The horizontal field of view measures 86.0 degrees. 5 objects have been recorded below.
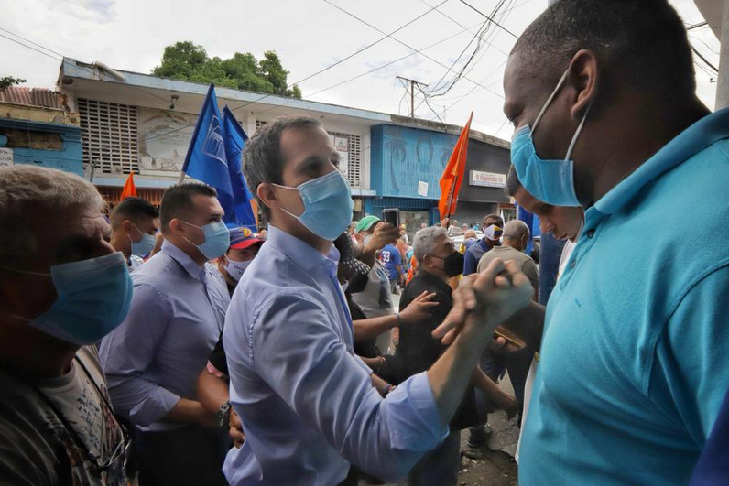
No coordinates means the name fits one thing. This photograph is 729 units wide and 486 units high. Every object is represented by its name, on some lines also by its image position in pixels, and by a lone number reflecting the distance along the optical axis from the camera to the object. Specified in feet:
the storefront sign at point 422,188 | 66.23
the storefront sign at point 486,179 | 73.10
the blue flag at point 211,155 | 14.64
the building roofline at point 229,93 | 38.68
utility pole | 71.49
